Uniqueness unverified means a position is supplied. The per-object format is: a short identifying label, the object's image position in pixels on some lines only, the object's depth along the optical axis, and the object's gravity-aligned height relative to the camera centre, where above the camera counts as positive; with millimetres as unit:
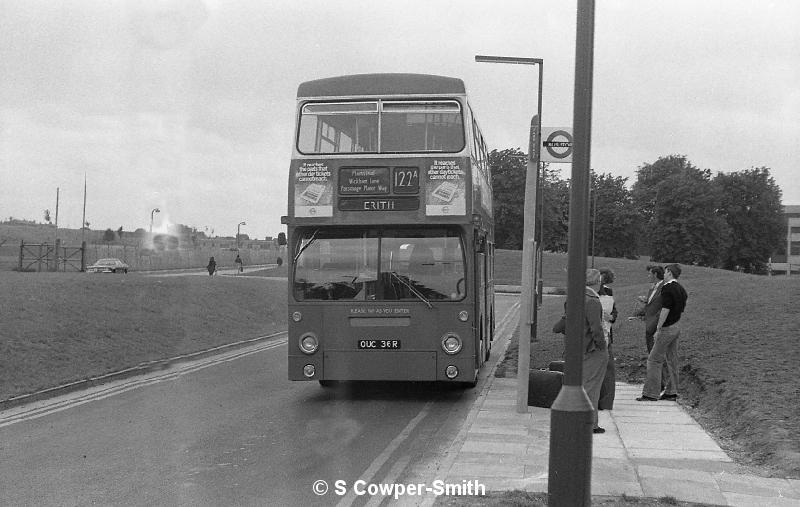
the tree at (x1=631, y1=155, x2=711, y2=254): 93438 +10131
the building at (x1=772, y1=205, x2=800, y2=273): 114062 +4035
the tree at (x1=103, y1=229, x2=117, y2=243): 106256 +2353
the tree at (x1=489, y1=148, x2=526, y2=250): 89875 +7715
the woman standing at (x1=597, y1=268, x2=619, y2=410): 10205 -1171
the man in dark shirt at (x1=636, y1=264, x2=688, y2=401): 11180 -896
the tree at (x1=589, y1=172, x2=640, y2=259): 96812 +5443
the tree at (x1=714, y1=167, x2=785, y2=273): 92000 +6089
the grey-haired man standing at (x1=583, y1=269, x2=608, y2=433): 9102 -824
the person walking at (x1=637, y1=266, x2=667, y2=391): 11665 -538
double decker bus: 11555 +243
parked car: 57978 -778
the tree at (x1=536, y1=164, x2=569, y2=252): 81112 +5528
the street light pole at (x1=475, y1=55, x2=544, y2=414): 10969 -139
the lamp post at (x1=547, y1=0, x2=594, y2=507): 5539 -562
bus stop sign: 10797 +1561
